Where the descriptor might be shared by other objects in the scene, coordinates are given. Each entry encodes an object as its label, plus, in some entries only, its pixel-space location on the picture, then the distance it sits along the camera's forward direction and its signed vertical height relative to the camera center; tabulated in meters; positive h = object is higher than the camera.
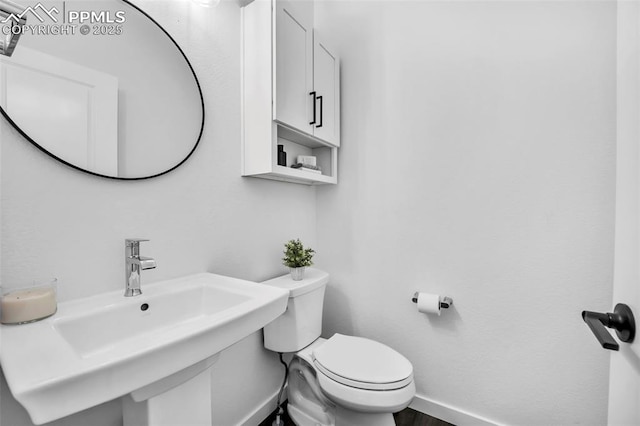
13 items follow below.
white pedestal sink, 0.45 -0.30
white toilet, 1.10 -0.69
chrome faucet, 0.88 -0.19
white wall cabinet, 1.27 +0.63
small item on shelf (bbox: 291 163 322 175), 1.51 +0.25
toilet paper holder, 1.40 -0.47
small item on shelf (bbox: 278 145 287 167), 1.38 +0.28
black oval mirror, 0.75 +0.39
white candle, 0.64 -0.23
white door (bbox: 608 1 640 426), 0.49 +0.00
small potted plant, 1.44 -0.26
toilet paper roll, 1.40 -0.48
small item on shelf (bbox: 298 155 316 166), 1.56 +0.29
